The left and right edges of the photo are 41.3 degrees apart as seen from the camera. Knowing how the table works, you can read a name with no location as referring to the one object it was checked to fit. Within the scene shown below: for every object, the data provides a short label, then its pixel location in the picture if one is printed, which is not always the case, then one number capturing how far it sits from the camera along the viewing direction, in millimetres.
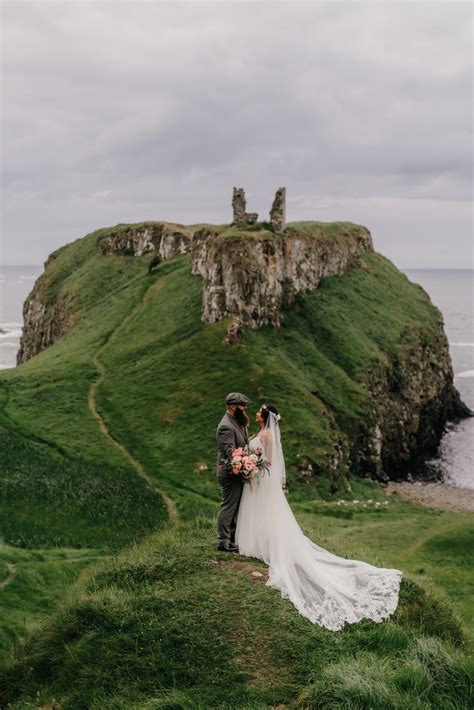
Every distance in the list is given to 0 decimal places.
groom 18406
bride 16047
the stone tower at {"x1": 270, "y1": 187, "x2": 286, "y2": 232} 77438
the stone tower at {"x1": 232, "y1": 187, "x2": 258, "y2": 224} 78531
